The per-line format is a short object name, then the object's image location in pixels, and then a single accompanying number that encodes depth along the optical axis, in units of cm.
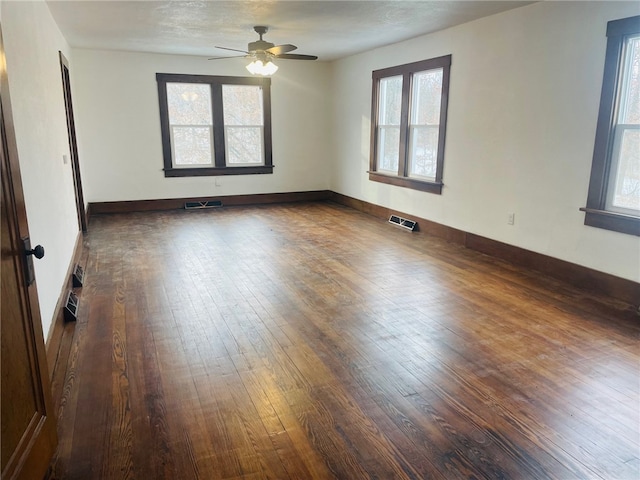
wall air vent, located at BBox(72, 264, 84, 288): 412
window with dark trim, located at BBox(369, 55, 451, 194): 595
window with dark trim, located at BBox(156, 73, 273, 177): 778
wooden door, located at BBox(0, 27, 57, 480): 161
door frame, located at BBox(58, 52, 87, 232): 589
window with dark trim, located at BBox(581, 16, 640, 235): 369
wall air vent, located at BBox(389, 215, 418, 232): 649
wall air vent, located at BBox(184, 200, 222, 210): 816
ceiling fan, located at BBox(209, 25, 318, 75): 533
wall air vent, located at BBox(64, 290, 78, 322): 340
